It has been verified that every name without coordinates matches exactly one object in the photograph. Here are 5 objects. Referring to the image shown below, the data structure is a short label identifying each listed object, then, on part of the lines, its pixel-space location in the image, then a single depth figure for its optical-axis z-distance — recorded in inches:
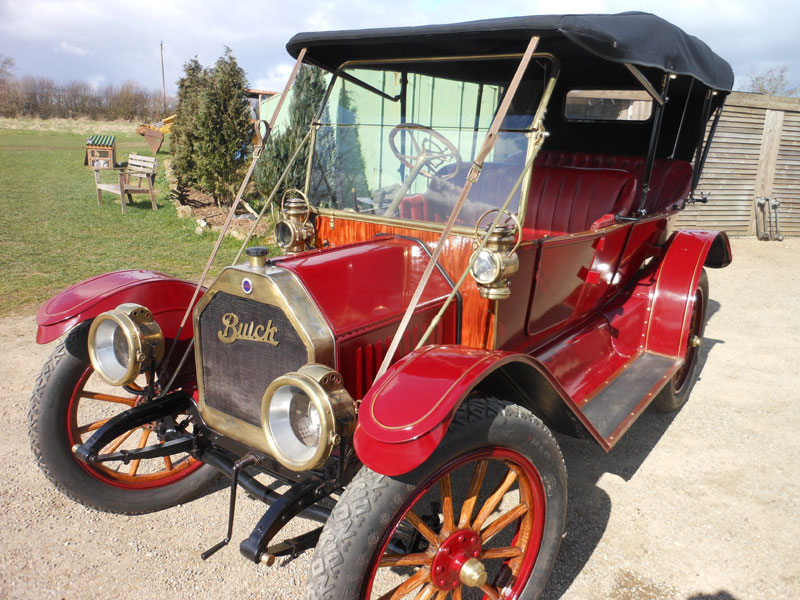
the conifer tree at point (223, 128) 370.0
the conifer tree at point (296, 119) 315.0
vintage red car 66.0
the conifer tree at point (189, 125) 398.9
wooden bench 412.8
